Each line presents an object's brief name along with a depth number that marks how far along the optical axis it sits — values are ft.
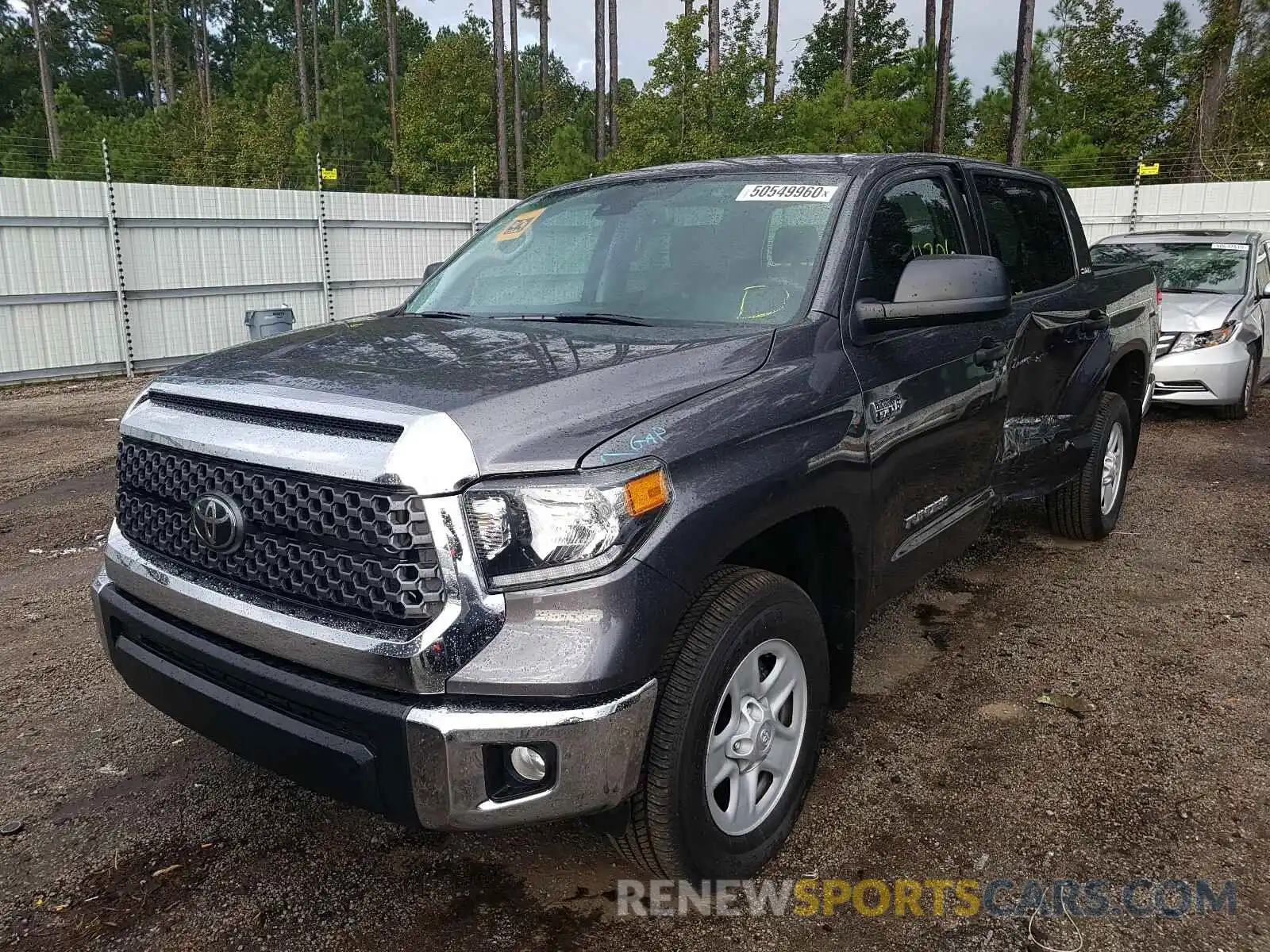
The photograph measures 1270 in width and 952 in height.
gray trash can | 35.37
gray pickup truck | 6.48
